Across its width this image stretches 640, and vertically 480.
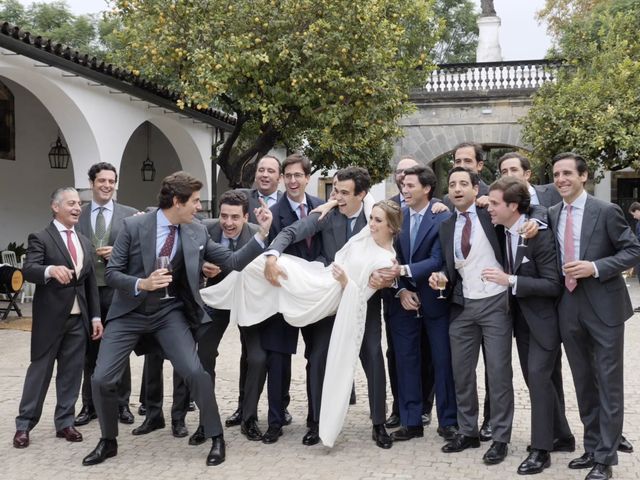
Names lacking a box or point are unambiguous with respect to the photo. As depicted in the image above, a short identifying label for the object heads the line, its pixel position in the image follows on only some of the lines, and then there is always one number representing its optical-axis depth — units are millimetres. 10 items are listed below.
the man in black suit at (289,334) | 6348
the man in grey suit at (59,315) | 6266
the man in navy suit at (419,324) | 6285
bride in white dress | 6059
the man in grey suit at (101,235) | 6938
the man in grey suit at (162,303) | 5730
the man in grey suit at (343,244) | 6191
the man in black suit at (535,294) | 5496
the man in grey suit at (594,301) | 5293
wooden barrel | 12695
